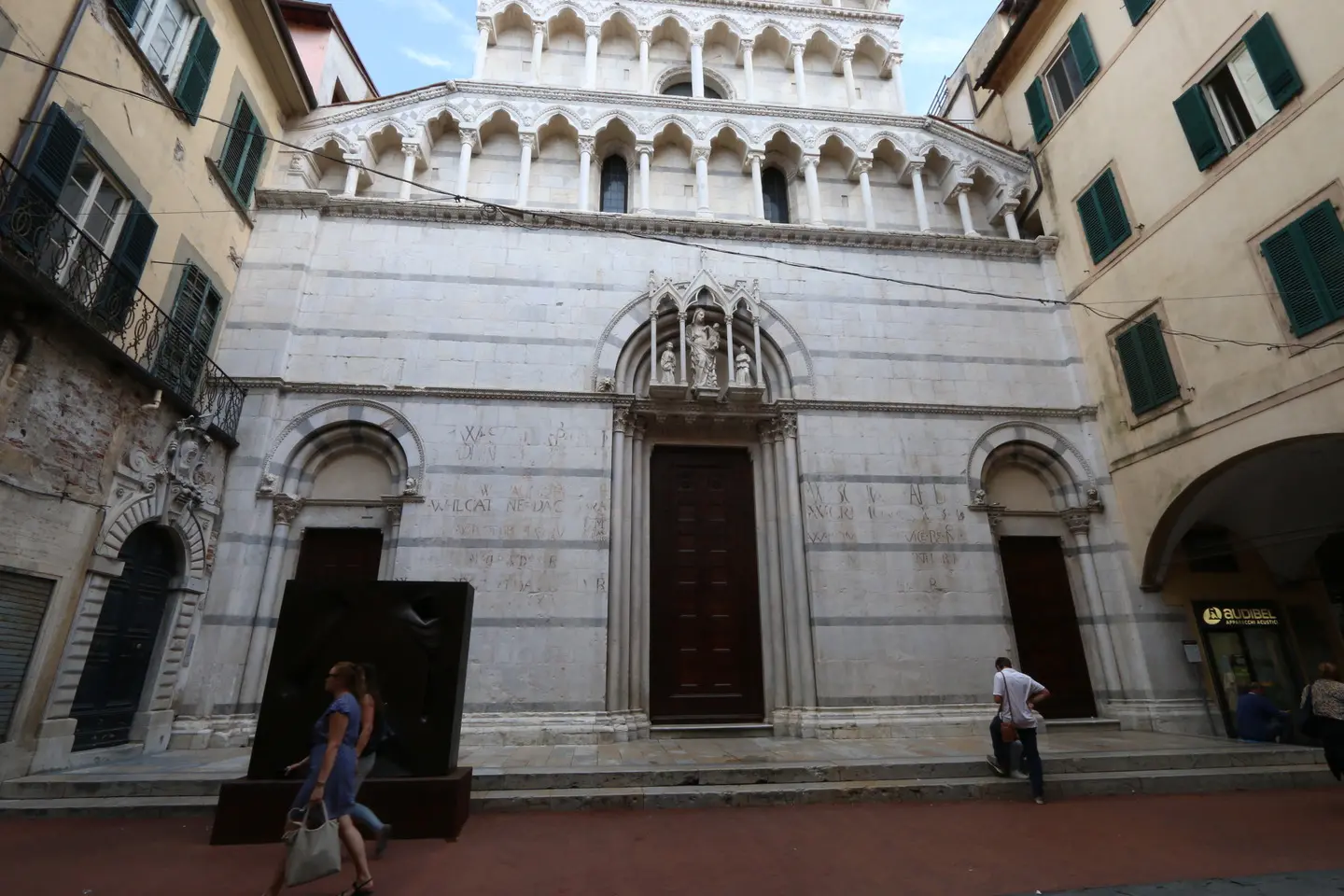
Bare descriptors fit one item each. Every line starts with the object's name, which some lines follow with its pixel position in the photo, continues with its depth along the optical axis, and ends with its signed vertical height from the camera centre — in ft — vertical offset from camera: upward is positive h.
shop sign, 36.09 +3.10
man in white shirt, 22.74 -1.28
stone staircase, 21.45 -3.53
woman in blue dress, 13.99 -1.77
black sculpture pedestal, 17.92 -0.47
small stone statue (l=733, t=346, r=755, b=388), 37.22 +16.47
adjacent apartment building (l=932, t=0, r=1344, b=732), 28.09 +17.62
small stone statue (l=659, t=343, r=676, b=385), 36.83 +16.54
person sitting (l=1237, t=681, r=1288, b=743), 30.89 -1.90
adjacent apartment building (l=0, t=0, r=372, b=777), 22.12 +11.51
